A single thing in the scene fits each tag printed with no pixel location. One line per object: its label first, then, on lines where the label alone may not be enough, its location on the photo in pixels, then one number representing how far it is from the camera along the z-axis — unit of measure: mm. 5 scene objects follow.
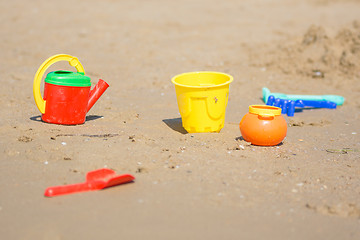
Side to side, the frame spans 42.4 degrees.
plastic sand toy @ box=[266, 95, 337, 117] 4555
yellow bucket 3533
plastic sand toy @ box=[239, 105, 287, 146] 3391
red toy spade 2561
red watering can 3617
